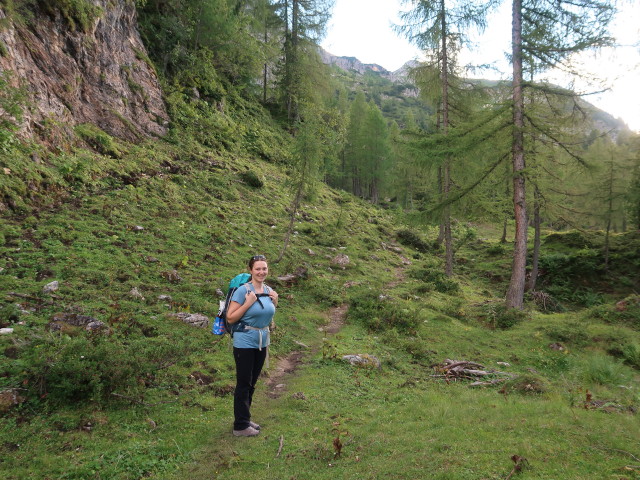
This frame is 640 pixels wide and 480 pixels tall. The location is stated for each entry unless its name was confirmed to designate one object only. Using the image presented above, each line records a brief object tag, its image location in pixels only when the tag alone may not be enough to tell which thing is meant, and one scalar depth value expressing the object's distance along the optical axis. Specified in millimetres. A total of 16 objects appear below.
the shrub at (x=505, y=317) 12016
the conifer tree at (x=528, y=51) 10836
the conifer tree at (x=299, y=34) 32969
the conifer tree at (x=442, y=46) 17422
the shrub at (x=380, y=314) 11094
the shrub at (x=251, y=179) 20703
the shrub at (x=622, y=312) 12367
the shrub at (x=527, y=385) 5785
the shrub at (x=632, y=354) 9212
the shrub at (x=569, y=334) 10596
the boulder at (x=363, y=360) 8008
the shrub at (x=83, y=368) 4762
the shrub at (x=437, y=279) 16969
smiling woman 4637
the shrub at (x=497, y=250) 28562
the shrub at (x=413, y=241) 27344
